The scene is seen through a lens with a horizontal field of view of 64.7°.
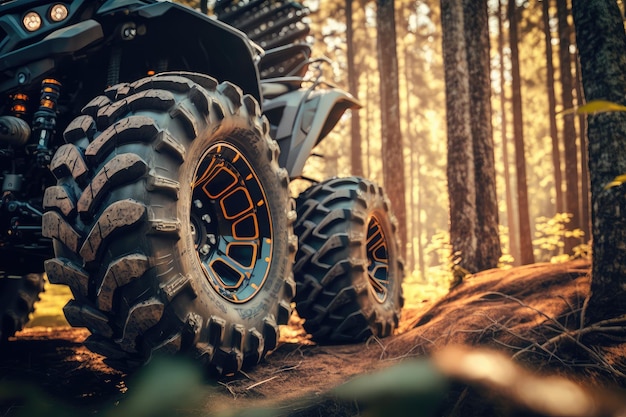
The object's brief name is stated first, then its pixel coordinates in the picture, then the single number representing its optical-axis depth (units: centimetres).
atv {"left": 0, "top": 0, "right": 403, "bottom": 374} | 208
